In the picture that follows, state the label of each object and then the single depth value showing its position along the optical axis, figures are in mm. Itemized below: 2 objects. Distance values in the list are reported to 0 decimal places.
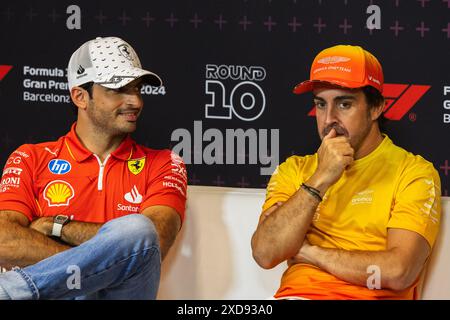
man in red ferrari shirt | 5961
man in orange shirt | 6004
